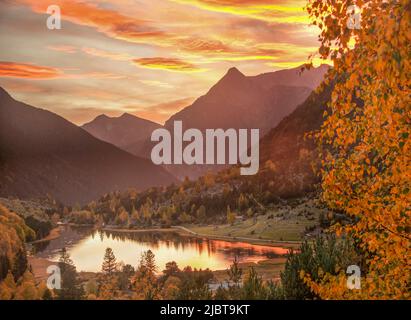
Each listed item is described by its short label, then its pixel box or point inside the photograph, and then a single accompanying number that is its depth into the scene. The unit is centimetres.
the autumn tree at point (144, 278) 6554
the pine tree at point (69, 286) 5100
